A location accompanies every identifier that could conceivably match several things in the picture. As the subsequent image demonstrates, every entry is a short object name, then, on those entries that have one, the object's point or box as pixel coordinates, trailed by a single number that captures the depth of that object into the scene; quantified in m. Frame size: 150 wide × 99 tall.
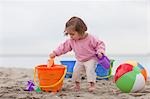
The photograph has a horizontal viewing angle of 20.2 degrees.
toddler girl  3.97
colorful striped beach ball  3.68
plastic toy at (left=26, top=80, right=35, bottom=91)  3.91
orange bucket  3.78
